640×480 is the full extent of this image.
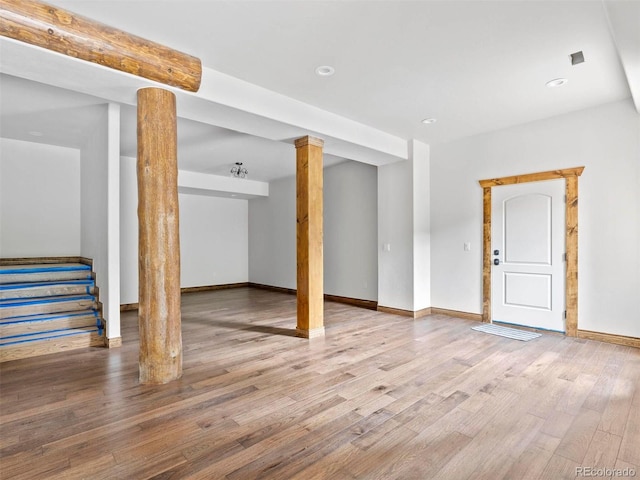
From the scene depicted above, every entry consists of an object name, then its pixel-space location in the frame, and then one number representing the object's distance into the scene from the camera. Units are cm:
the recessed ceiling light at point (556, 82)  360
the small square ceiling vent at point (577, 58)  311
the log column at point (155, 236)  304
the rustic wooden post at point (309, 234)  457
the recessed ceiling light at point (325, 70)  333
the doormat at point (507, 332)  452
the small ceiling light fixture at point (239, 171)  715
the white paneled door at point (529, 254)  466
